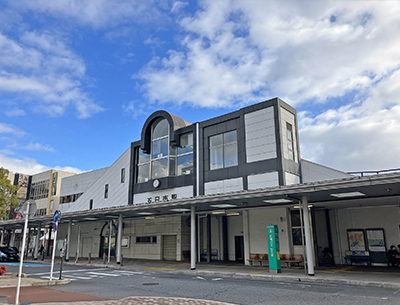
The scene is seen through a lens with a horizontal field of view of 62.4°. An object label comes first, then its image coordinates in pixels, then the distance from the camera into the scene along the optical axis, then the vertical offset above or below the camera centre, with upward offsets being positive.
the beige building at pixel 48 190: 57.62 +8.76
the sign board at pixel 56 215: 14.40 +1.07
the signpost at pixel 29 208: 9.61 +0.93
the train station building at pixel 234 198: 17.52 +2.00
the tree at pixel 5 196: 28.89 +3.88
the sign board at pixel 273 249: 16.16 -0.50
